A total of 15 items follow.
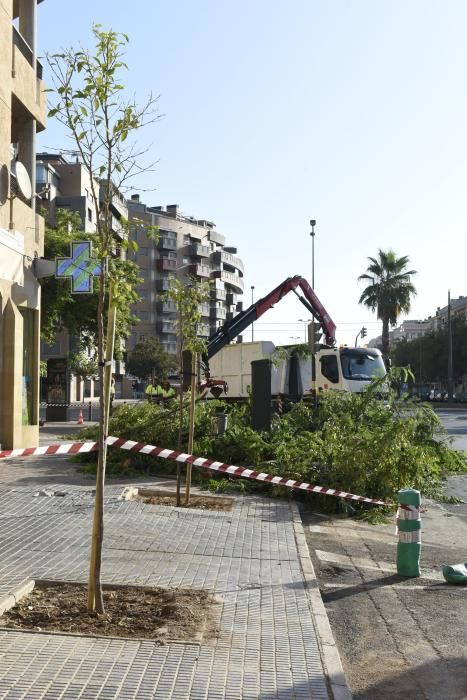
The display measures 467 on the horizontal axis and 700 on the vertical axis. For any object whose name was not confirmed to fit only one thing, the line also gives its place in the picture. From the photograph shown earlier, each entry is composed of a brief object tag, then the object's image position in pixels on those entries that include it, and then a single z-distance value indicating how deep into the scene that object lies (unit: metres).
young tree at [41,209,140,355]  29.56
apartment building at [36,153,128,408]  64.31
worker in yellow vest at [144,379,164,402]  23.77
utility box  14.83
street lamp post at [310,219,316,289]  41.47
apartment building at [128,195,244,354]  105.00
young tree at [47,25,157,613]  5.67
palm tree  54.44
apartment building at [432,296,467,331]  132.38
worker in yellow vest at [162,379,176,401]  22.81
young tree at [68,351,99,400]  42.22
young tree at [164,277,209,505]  11.48
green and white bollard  7.59
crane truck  28.14
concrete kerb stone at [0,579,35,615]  5.55
